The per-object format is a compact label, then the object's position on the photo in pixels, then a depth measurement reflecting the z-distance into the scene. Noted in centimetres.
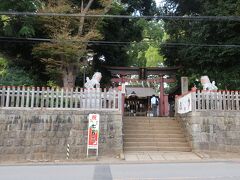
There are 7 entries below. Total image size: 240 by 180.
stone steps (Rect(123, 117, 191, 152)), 1486
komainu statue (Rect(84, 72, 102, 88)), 1658
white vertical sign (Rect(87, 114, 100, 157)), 1309
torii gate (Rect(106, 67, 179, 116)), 2319
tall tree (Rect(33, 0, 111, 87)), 1705
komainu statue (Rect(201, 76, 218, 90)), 1664
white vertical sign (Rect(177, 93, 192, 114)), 1531
